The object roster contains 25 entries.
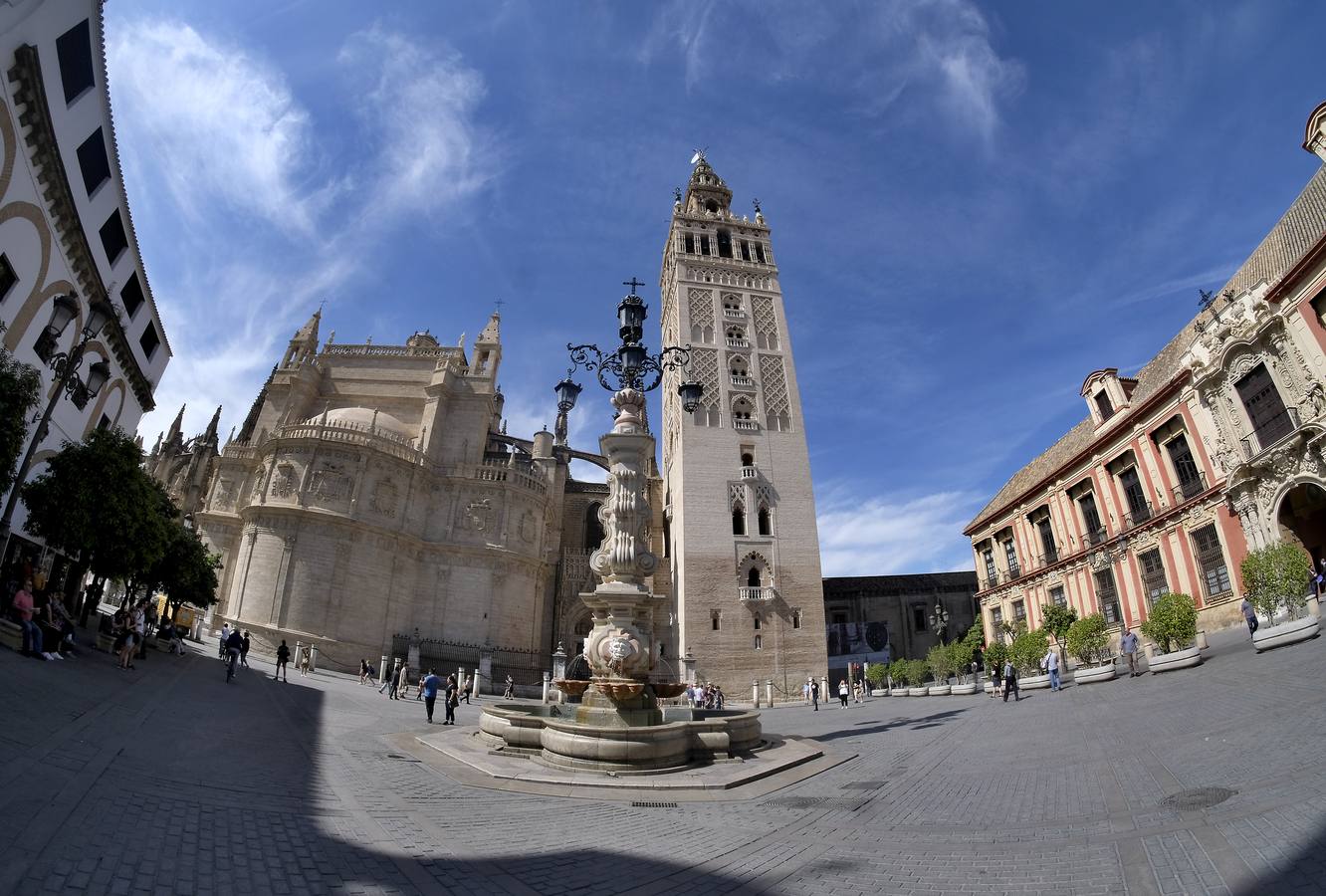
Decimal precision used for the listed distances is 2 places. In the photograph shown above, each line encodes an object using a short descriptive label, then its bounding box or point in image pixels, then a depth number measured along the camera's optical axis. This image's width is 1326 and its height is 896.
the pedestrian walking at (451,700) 12.54
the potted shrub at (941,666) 23.95
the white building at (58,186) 12.75
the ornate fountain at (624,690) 7.52
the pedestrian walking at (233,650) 15.19
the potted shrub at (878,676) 29.67
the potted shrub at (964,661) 22.50
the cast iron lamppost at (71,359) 9.62
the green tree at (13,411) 10.83
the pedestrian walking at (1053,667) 17.22
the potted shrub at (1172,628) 14.81
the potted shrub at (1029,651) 20.31
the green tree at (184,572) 21.27
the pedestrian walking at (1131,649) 15.45
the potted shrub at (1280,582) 13.54
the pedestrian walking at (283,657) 18.38
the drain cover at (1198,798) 4.68
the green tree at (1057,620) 22.34
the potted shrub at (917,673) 26.41
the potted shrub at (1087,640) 17.89
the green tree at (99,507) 14.52
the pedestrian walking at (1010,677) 16.86
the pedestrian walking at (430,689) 12.45
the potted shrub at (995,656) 22.30
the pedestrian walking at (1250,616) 14.78
